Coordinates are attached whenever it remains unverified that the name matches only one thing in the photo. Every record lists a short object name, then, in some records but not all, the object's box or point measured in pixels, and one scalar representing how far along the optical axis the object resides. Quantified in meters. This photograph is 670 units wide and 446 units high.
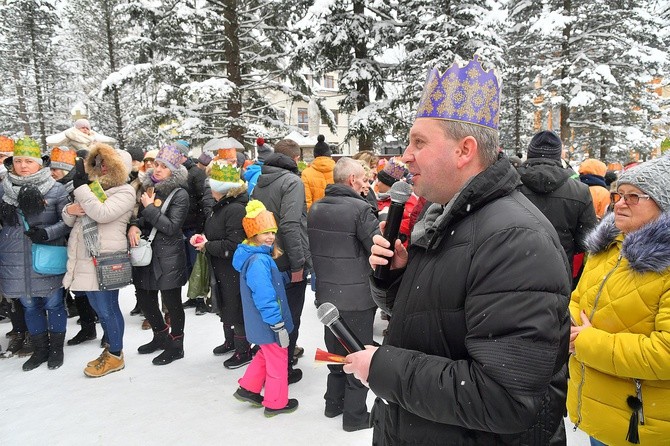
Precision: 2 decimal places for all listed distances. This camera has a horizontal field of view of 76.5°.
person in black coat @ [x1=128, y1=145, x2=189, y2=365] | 4.62
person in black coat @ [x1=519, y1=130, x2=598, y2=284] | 3.71
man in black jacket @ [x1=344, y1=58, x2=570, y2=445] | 1.16
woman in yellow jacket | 1.95
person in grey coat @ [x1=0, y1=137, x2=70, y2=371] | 4.51
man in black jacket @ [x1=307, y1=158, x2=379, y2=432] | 3.68
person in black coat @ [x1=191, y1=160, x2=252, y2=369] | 4.46
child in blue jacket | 3.60
